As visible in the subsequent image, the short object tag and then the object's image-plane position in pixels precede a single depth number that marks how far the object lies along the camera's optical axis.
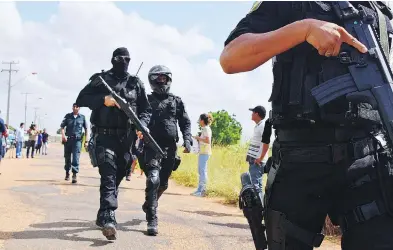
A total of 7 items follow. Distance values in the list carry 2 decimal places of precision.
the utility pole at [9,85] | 49.59
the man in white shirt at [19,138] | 23.38
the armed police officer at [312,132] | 1.99
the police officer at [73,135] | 11.76
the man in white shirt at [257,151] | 7.21
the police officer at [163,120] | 6.28
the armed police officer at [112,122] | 5.25
